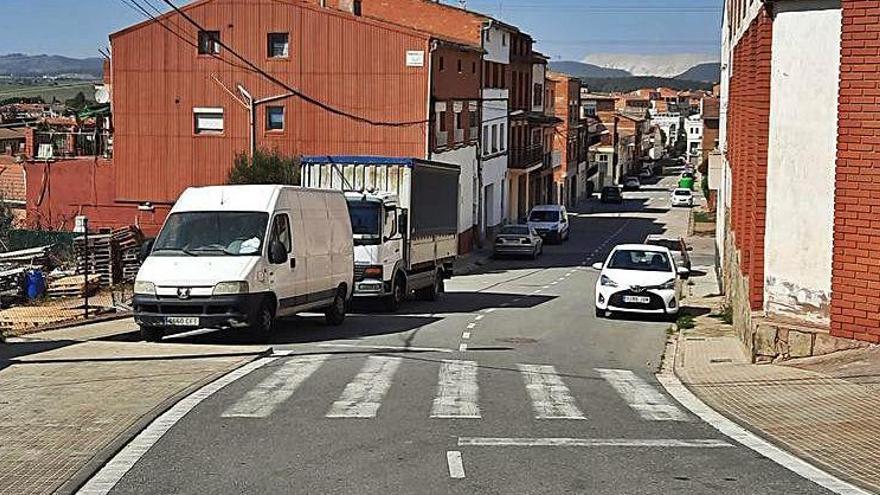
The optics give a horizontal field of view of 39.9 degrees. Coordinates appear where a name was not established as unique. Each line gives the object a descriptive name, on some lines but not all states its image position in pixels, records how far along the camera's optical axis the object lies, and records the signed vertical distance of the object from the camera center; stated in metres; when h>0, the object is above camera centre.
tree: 40.94 +0.05
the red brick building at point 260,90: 44.53 +3.05
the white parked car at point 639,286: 25.11 -2.28
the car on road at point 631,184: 119.62 -0.71
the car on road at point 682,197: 89.69 -1.46
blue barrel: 27.70 -2.67
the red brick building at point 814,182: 14.46 -0.04
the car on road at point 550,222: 59.44 -2.30
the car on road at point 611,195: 95.47 -1.46
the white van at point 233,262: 17.61 -1.37
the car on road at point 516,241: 50.19 -2.76
